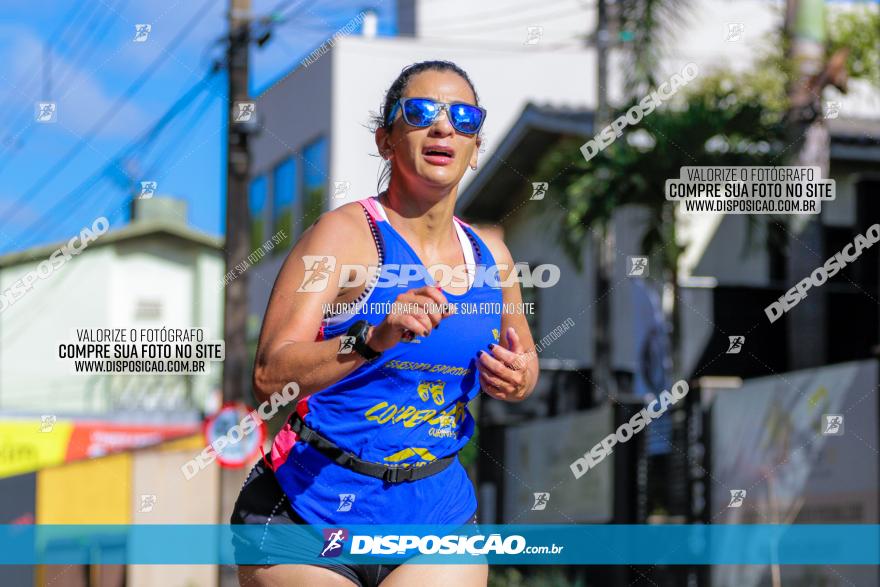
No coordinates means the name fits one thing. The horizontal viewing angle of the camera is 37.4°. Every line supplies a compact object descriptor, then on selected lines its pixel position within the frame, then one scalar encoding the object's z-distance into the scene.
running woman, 3.48
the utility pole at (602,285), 14.11
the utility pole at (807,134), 11.45
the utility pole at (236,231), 11.09
